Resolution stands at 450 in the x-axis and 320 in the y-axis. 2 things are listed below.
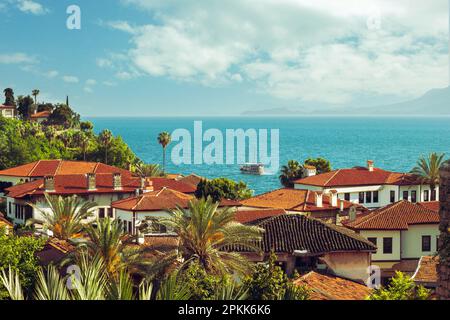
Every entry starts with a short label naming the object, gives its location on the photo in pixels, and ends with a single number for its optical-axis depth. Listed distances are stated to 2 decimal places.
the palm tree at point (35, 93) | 153.59
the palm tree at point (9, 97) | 145.32
